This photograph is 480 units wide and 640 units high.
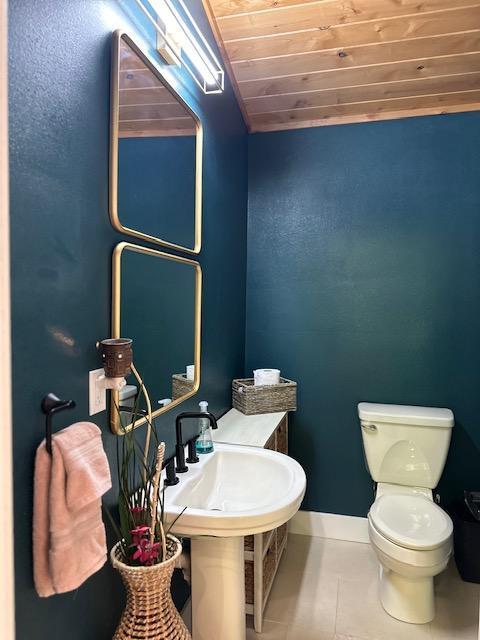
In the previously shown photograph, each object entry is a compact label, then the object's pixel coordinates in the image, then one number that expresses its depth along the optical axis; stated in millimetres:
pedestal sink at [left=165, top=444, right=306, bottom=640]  1207
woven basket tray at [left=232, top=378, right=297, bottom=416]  2277
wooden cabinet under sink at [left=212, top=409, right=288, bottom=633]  1756
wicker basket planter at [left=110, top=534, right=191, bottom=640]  1048
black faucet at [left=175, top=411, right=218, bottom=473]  1498
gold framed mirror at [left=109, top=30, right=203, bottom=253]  1180
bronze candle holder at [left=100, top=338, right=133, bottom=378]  1115
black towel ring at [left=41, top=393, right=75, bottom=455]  900
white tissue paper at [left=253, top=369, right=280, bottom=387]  2414
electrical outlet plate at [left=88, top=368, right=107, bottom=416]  1102
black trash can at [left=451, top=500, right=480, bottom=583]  2109
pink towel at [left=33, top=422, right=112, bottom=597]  868
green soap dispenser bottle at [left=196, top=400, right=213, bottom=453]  1684
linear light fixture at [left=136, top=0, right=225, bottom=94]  1302
